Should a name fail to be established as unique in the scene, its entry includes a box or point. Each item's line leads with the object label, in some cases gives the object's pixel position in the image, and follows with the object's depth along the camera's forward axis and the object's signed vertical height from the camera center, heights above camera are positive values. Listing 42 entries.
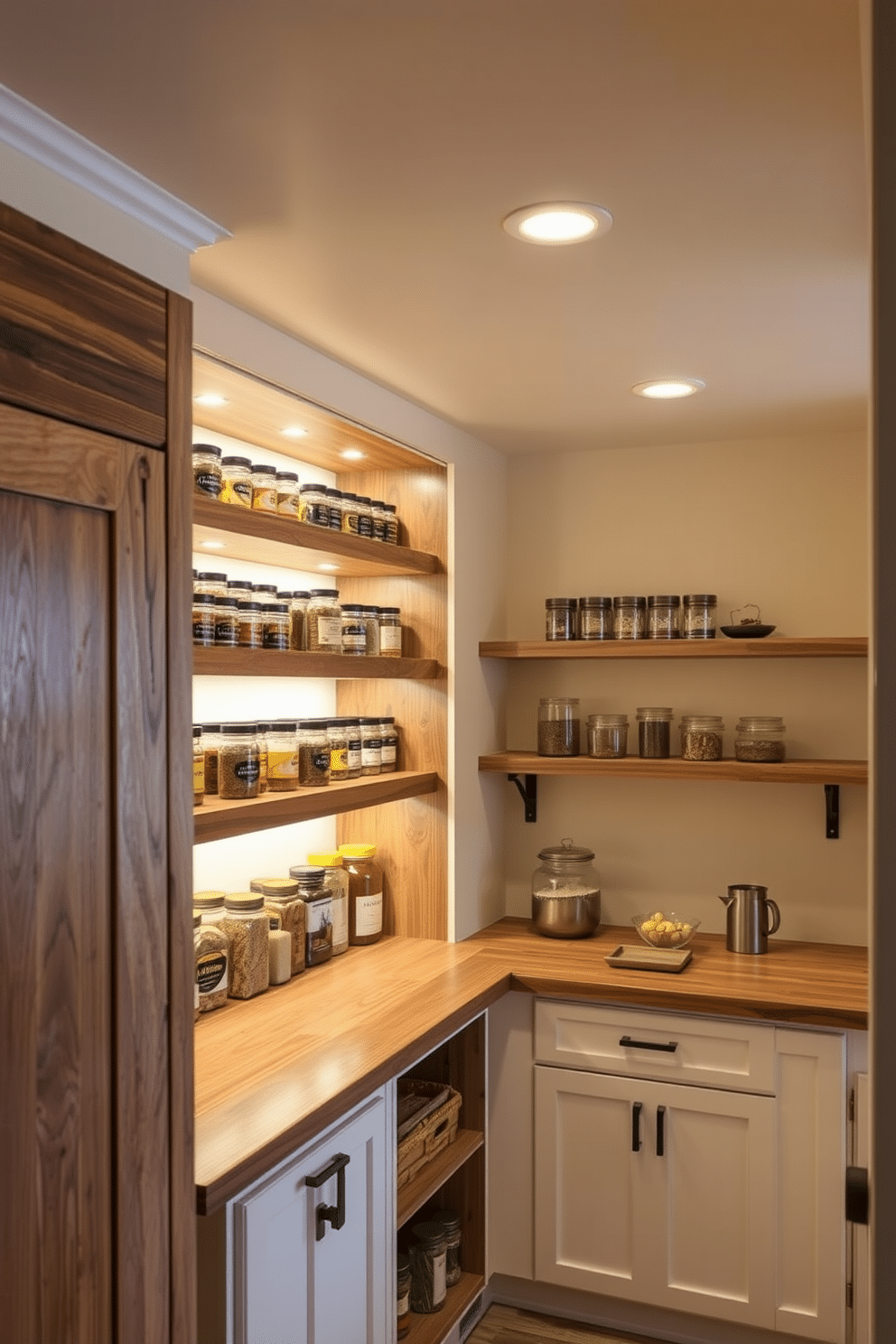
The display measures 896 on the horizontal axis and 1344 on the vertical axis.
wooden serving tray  2.90 -0.68
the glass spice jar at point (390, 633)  3.01 +0.20
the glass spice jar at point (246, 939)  2.52 -0.54
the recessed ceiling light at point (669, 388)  2.70 +0.79
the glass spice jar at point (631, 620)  3.28 +0.26
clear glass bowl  3.08 -0.63
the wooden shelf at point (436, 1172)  2.39 -1.10
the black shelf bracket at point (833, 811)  3.18 -0.30
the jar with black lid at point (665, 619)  3.26 +0.26
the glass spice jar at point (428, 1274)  2.62 -1.36
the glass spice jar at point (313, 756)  2.61 -0.12
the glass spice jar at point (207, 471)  2.13 +0.46
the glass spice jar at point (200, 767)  2.22 -0.13
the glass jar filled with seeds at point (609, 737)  3.30 -0.09
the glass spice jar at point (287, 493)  2.50 +0.49
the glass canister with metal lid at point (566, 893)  3.25 -0.56
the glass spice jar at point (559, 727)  3.35 -0.06
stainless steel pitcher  3.09 -0.60
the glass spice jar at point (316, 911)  2.81 -0.53
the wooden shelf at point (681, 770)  2.96 -0.18
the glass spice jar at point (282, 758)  2.49 -0.12
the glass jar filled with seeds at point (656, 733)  3.29 -0.08
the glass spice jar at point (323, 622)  2.66 +0.20
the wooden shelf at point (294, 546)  2.11 +0.36
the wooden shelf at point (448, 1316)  2.52 -1.45
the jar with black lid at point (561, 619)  3.35 +0.27
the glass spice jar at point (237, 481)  2.32 +0.48
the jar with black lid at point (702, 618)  3.22 +0.26
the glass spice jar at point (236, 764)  2.27 -0.12
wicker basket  2.50 -1.00
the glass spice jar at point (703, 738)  3.17 -0.09
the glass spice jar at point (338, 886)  2.95 -0.49
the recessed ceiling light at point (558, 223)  1.69 +0.76
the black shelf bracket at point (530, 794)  3.56 -0.28
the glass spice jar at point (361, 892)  3.09 -0.52
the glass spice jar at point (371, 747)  2.98 -0.11
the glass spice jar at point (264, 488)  2.42 +0.48
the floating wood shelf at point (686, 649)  3.02 +0.16
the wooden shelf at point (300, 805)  2.03 -0.21
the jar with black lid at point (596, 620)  3.32 +0.26
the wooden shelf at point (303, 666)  2.08 +0.09
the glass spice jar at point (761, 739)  3.10 -0.09
